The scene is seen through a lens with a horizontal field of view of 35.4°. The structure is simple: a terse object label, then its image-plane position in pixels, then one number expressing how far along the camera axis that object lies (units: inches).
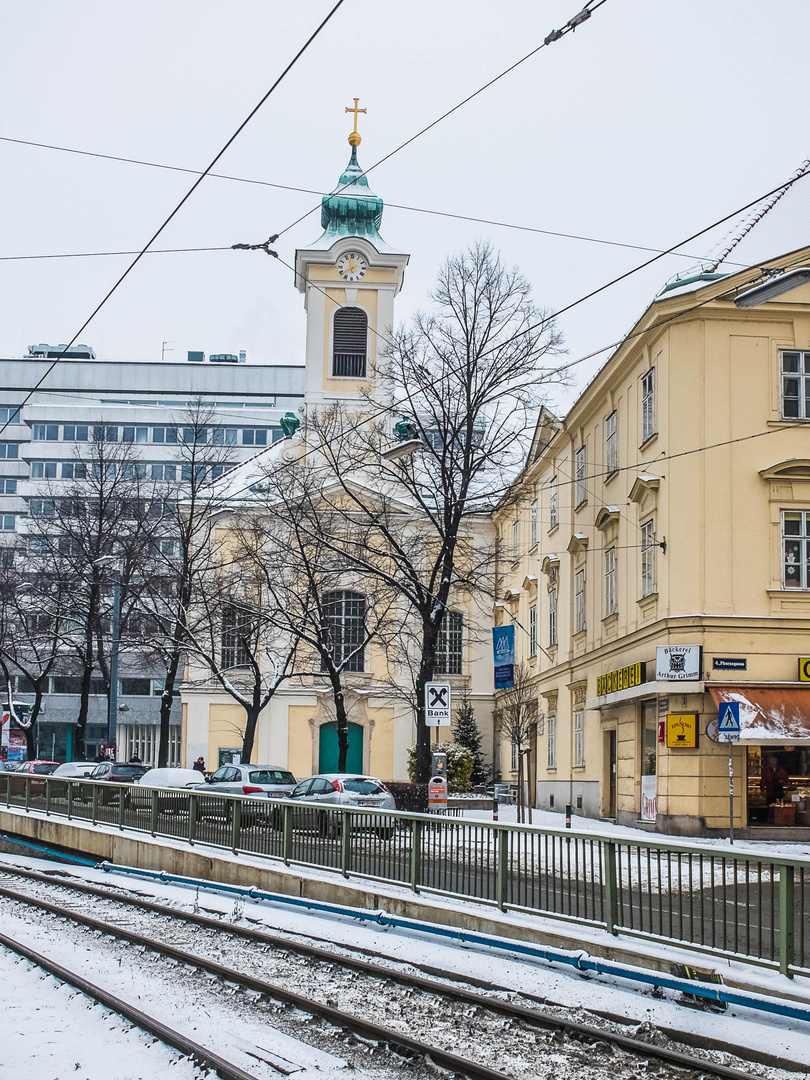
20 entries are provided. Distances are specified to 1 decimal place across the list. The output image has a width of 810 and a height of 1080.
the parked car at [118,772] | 1430.9
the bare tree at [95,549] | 1732.3
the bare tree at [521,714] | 1277.1
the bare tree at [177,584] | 1621.9
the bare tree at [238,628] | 1523.1
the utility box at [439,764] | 1010.7
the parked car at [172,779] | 1284.4
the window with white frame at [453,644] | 2065.0
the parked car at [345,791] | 1003.3
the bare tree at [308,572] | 1339.8
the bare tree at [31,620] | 1812.3
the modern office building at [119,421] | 3070.9
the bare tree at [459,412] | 1133.7
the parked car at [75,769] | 1568.7
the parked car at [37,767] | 1802.4
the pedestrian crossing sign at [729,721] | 884.6
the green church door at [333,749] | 2026.3
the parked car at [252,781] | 1175.6
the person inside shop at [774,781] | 1026.1
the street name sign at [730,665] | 1028.5
